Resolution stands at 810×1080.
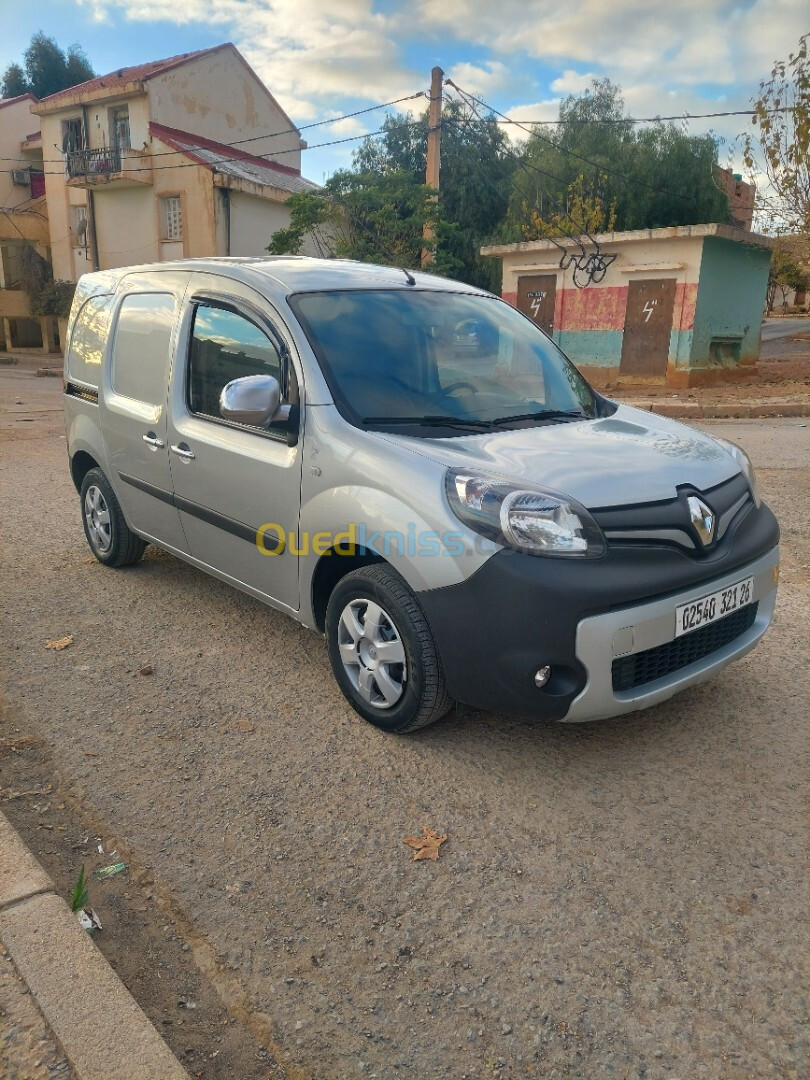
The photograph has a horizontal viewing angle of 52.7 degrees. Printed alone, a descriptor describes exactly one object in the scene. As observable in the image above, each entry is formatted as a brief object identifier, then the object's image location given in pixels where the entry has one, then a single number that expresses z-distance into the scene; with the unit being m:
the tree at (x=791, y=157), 14.34
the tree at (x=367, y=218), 22.28
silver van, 2.76
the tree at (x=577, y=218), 22.14
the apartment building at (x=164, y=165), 27.72
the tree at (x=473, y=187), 32.12
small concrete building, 16.73
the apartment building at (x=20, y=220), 34.12
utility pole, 18.14
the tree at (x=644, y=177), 25.78
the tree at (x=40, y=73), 49.09
